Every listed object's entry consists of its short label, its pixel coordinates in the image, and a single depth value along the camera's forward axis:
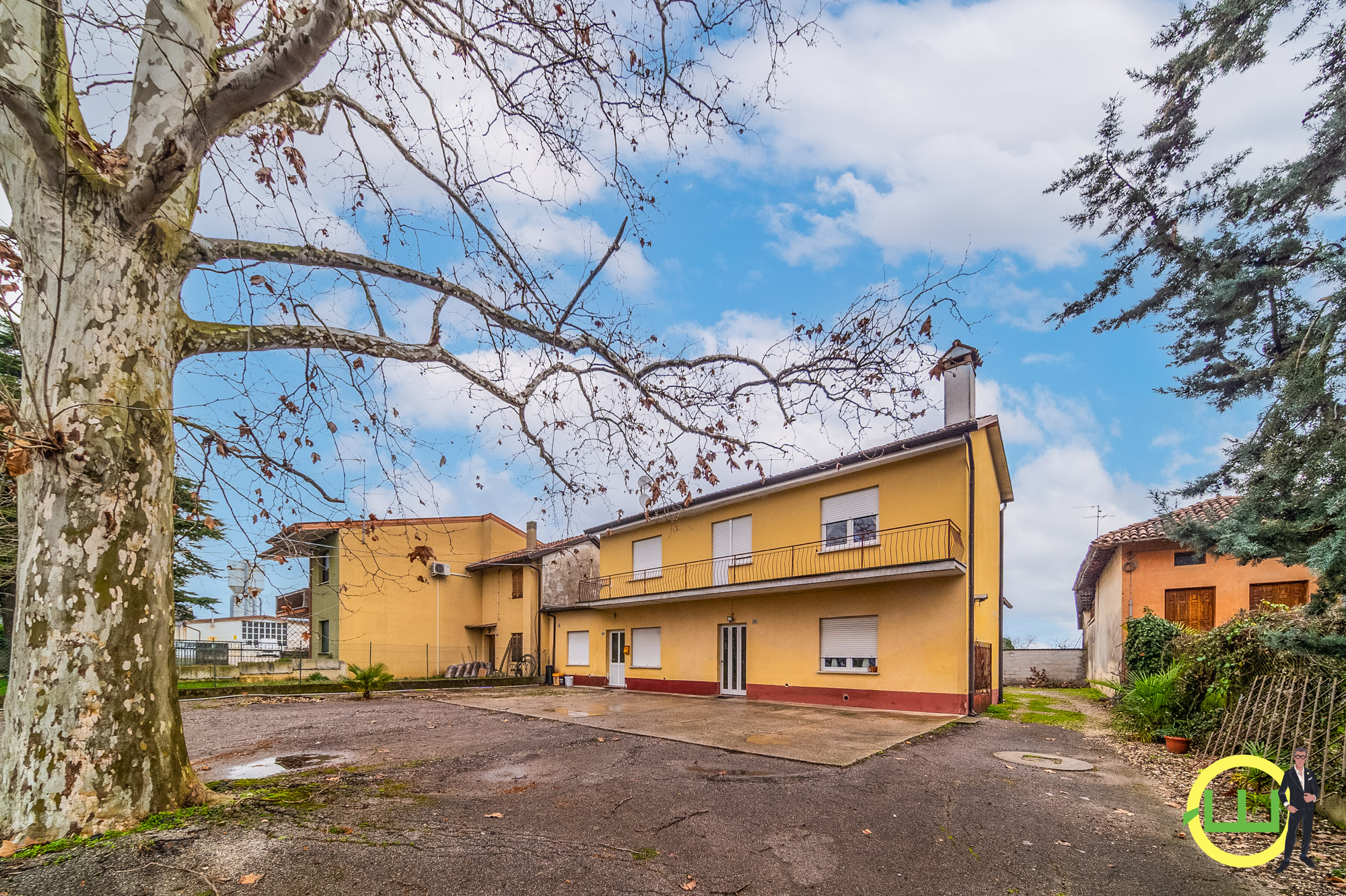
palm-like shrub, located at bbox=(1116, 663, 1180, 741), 9.80
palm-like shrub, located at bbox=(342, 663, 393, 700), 17.66
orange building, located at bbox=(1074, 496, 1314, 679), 16.19
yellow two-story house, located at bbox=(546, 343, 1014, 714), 13.55
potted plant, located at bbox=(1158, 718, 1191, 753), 9.08
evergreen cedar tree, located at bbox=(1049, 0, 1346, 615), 5.16
